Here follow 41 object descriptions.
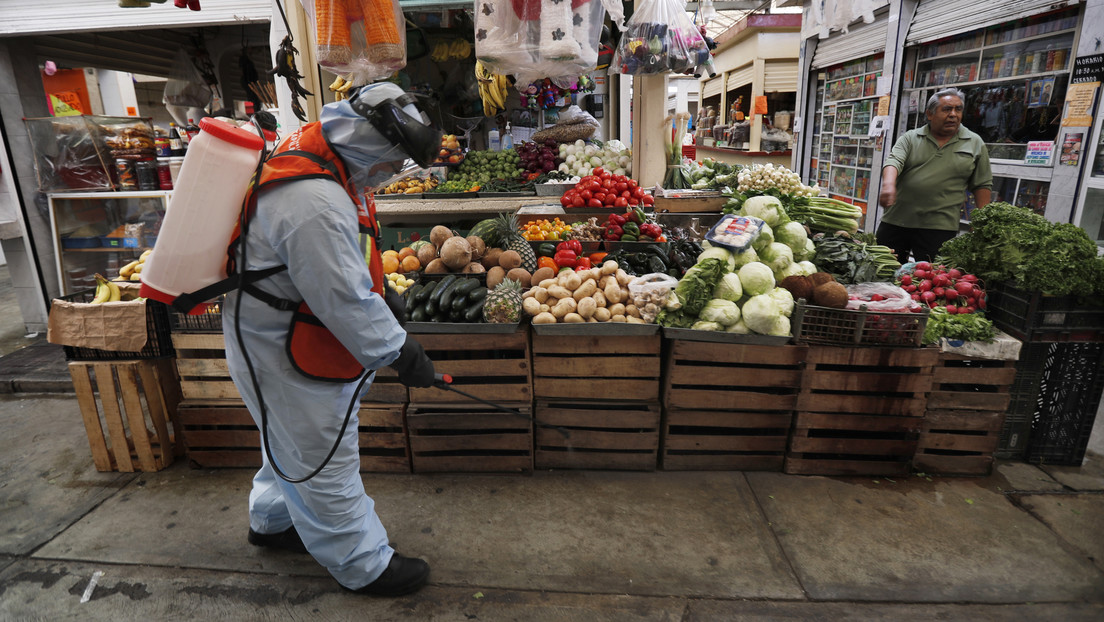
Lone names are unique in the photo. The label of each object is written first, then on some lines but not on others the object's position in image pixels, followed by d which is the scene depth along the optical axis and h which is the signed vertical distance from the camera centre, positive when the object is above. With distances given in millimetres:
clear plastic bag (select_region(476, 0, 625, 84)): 4020 +873
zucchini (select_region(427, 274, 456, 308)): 3645 -836
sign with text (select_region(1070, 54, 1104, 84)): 4777 +671
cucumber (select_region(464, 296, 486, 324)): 3545 -955
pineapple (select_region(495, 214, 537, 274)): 4262 -640
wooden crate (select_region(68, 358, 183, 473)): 3705 -1614
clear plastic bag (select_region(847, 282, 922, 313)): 3465 -902
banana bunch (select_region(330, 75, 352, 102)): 5741 +726
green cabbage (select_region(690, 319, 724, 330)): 3465 -1024
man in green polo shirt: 4961 -214
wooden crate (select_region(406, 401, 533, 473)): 3615 -1768
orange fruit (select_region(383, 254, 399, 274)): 4316 -785
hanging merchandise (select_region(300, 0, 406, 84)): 4078 +905
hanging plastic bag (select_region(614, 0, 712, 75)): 5004 +988
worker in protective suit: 2137 -614
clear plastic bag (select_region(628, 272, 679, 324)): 3570 -864
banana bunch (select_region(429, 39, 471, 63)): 7676 +1421
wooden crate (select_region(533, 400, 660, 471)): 3639 -1775
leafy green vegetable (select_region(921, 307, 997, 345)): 3371 -1028
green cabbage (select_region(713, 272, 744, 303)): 3590 -831
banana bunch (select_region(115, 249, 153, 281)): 4609 -877
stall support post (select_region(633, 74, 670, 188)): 6234 +288
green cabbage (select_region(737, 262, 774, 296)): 3635 -786
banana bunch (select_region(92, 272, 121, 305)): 3887 -877
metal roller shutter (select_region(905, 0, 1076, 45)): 5688 +1498
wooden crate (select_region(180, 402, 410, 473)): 3662 -1786
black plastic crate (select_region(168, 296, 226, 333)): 3639 -1008
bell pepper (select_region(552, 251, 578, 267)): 4203 -747
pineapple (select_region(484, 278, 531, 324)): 3484 -900
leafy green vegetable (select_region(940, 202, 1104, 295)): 3271 -614
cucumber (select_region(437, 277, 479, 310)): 3600 -845
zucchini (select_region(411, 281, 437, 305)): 3729 -881
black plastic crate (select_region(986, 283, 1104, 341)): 3375 -983
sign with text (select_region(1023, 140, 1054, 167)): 5441 -28
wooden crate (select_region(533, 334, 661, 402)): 3549 -1307
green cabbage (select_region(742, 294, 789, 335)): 3375 -931
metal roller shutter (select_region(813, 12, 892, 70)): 8359 +1737
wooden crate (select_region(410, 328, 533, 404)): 3557 -1290
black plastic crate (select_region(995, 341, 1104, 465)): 3500 -1573
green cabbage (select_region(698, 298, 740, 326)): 3459 -944
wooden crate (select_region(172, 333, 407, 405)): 3654 -1374
